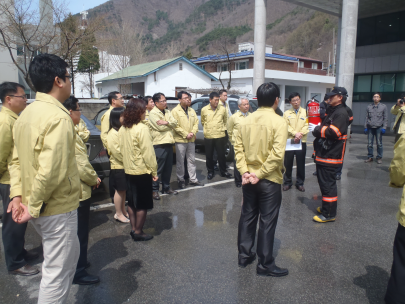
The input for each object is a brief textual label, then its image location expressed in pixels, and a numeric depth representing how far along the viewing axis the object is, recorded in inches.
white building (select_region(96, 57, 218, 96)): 1083.3
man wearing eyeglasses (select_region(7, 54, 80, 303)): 81.4
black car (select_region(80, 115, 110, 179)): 216.5
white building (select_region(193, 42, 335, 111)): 1173.1
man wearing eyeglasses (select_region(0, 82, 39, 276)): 127.1
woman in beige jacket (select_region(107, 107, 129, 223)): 174.6
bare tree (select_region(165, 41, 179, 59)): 1903.8
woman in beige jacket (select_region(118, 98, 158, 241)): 152.9
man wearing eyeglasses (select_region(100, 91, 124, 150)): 196.1
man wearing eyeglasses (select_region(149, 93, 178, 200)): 233.8
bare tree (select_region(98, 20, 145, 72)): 1325.8
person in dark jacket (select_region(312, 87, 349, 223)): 177.6
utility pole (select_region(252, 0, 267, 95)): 581.0
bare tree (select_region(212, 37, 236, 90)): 1274.6
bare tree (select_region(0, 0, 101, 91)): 457.1
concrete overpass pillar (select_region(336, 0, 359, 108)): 502.6
